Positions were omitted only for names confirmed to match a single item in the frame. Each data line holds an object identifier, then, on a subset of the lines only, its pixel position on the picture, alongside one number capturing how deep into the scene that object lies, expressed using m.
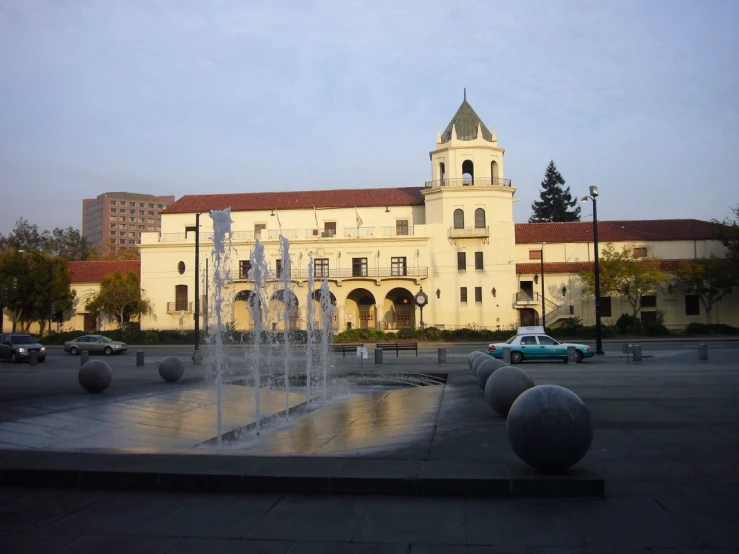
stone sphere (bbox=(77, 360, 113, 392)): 16.81
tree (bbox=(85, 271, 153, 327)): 65.06
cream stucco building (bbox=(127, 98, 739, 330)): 62.56
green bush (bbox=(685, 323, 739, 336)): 56.18
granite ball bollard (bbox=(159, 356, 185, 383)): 20.45
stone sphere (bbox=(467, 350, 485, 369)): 20.62
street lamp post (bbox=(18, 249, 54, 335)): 60.71
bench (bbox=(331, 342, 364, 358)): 37.40
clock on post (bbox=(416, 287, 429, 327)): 58.78
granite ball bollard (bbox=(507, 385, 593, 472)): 7.16
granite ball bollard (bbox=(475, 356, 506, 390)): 16.20
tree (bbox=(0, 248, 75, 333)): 62.91
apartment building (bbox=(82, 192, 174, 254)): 131.76
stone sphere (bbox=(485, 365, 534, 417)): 11.76
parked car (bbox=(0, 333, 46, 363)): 36.12
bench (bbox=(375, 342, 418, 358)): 36.44
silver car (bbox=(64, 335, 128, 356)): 45.03
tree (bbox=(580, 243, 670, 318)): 57.81
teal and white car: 30.25
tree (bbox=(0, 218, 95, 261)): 95.39
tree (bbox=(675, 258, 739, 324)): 55.84
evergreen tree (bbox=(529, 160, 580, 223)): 100.25
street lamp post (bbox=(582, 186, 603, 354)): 31.03
